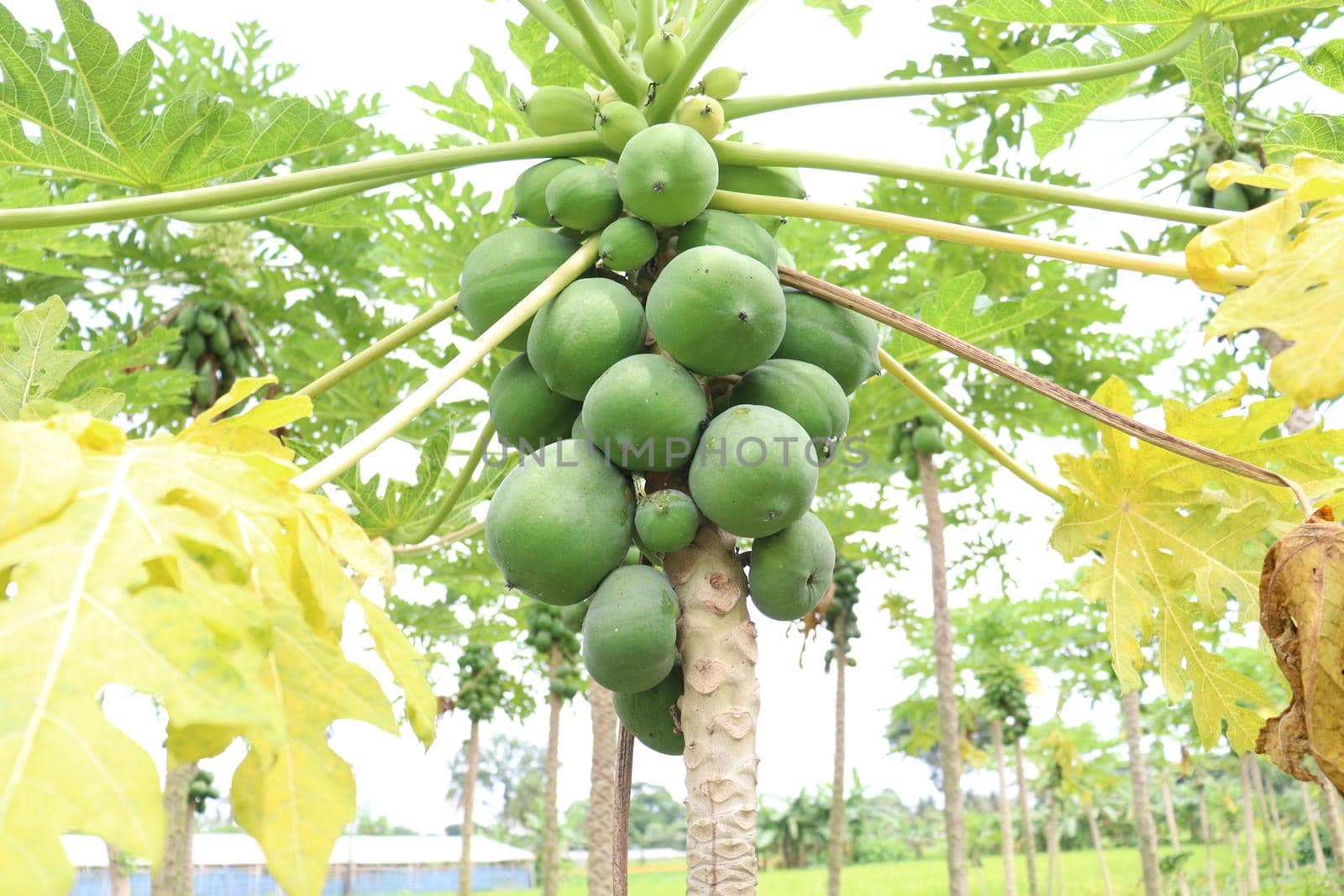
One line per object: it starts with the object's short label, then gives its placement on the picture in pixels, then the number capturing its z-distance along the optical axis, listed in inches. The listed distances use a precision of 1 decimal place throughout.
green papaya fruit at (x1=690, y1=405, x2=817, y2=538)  56.0
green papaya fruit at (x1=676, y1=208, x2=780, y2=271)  66.3
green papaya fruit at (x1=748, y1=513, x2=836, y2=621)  60.2
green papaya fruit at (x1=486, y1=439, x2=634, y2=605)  57.3
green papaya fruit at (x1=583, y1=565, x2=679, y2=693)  55.6
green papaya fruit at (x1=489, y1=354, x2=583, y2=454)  68.9
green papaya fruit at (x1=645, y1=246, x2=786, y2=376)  58.7
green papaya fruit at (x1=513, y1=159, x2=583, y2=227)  74.5
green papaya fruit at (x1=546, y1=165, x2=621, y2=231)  68.6
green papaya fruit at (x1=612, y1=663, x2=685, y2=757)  61.7
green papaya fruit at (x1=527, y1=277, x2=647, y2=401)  62.5
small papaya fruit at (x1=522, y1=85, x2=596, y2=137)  75.9
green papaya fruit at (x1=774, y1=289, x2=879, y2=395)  68.0
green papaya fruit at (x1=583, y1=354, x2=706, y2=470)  58.3
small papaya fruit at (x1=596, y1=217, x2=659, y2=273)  66.2
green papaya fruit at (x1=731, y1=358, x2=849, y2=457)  62.6
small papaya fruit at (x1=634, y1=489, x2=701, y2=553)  58.2
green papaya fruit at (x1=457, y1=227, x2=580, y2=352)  68.4
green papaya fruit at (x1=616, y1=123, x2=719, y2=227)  63.8
